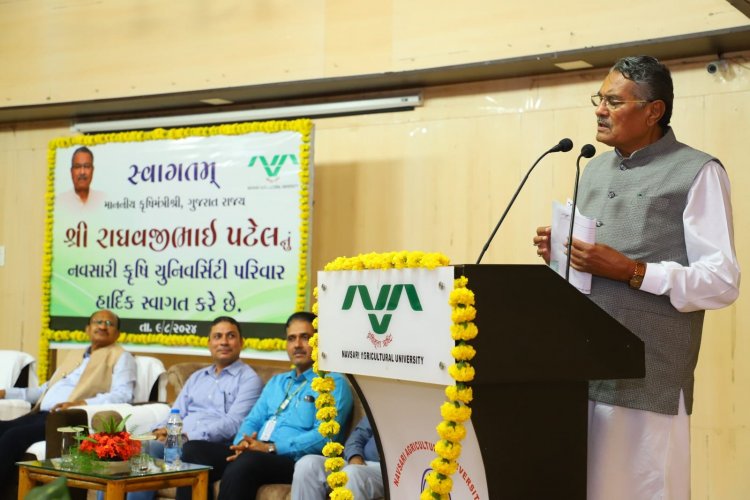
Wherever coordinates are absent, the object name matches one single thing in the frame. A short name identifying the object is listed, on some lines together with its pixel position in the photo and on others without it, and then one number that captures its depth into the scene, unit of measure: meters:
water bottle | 4.96
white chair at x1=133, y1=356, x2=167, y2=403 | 6.09
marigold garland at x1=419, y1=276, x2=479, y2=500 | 2.00
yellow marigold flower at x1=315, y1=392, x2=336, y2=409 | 2.69
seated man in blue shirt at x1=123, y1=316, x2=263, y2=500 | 5.30
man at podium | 2.29
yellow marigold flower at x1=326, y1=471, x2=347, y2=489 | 2.55
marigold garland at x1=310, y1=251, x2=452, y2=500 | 2.18
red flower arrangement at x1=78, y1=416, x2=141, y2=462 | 4.48
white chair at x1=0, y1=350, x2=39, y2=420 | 6.05
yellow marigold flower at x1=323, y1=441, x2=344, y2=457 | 2.64
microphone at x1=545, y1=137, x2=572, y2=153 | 2.44
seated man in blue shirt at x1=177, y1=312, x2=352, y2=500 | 4.67
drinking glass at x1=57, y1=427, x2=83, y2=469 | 4.68
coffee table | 4.35
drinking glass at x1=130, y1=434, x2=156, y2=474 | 4.54
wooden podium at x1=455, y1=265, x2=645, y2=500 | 2.05
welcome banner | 5.95
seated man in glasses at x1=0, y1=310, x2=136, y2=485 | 5.74
